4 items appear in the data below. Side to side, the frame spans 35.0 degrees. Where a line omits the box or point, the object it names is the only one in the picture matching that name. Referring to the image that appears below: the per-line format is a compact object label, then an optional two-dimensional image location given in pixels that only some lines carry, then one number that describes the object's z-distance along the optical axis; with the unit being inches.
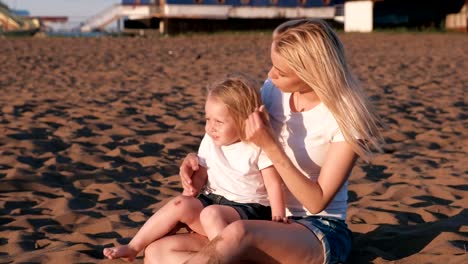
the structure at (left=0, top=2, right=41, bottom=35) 1736.0
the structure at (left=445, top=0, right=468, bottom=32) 1257.4
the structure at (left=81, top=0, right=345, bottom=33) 1358.3
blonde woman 119.4
